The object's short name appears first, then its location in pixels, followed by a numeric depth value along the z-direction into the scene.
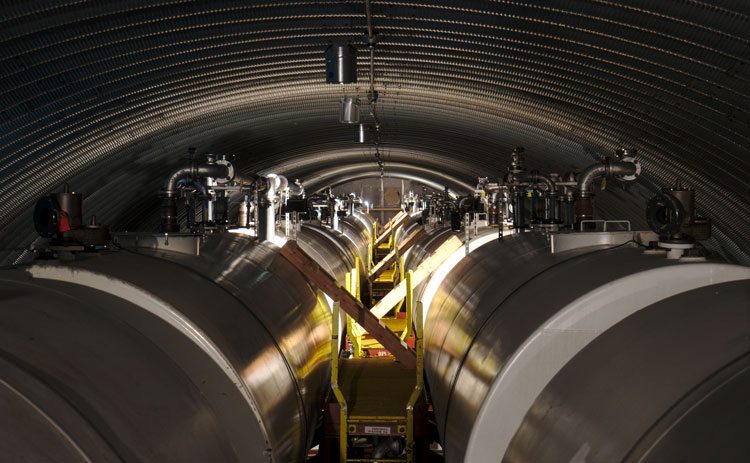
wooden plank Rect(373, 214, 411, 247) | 27.75
